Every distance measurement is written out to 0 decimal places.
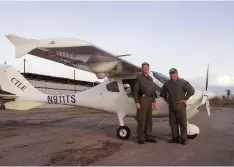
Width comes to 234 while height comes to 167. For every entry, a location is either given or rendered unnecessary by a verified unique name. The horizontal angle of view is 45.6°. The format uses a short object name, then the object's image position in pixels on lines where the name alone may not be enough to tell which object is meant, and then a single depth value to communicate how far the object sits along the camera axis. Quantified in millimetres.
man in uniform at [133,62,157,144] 7559
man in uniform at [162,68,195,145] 7406
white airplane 6492
